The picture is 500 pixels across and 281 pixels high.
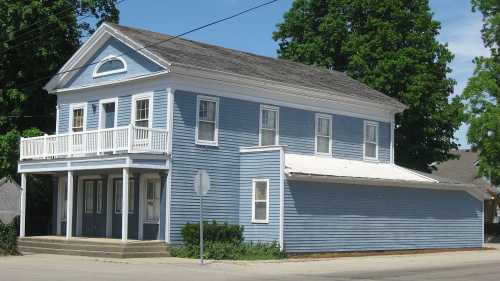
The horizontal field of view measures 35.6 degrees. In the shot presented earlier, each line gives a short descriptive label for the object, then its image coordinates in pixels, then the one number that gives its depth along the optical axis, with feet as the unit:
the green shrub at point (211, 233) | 90.12
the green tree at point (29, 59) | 120.16
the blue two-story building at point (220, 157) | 92.53
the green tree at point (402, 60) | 145.48
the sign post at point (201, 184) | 79.15
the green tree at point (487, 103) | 138.62
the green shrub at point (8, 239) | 89.86
